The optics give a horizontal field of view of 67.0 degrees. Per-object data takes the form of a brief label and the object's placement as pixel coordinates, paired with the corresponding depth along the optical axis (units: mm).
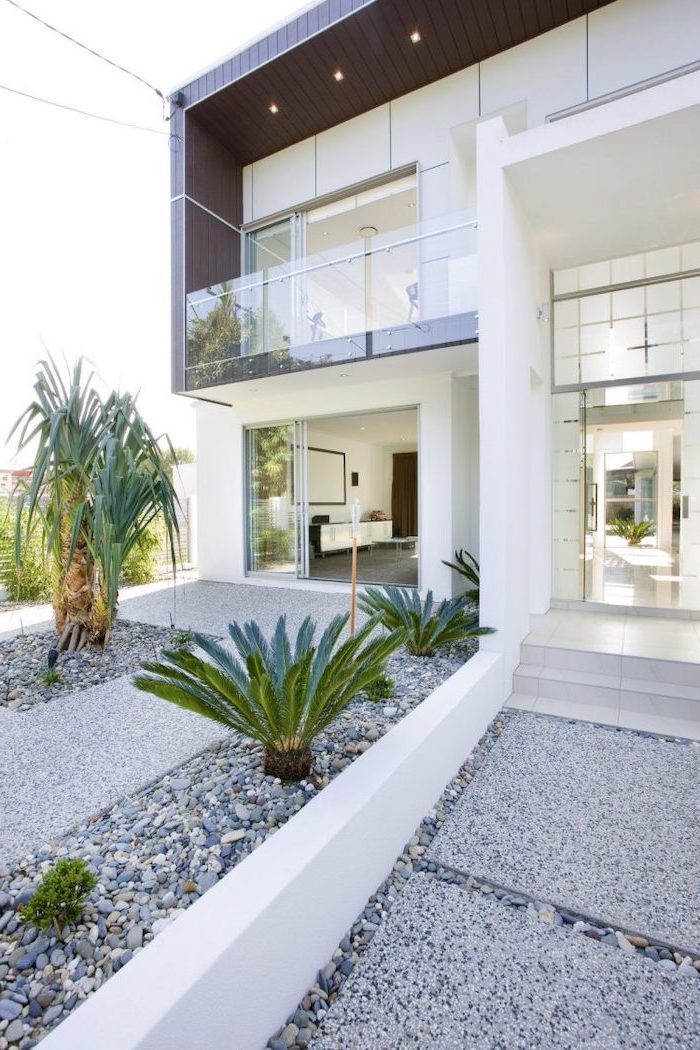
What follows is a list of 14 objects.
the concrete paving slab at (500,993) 1477
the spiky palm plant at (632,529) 9078
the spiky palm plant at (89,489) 3639
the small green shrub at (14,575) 7148
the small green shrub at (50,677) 3564
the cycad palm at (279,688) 2160
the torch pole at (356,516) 3955
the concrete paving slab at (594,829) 1996
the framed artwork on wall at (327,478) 11930
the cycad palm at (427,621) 4016
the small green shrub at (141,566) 8492
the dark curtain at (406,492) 15445
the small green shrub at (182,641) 4243
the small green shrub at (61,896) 1510
